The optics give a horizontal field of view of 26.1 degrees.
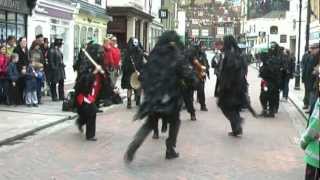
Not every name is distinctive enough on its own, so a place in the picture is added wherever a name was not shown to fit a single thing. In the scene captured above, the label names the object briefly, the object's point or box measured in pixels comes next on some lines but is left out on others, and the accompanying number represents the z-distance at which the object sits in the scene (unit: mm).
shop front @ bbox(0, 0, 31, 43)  20109
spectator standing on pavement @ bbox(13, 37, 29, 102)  17531
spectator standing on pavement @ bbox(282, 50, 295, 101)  18517
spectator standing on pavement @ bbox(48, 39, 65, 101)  19250
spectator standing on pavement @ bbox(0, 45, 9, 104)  17062
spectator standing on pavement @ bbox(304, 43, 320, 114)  16531
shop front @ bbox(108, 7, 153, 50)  41969
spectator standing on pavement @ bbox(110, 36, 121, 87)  20752
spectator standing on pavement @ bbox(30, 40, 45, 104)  17984
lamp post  28344
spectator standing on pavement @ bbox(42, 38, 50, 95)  19234
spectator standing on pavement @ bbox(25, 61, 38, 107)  17453
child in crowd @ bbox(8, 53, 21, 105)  17078
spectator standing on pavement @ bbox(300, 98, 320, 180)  5691
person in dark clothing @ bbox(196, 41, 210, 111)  17531
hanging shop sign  50656
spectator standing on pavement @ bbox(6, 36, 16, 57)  17506
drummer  18000
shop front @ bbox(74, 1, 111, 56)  29500
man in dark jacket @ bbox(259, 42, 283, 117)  16922
